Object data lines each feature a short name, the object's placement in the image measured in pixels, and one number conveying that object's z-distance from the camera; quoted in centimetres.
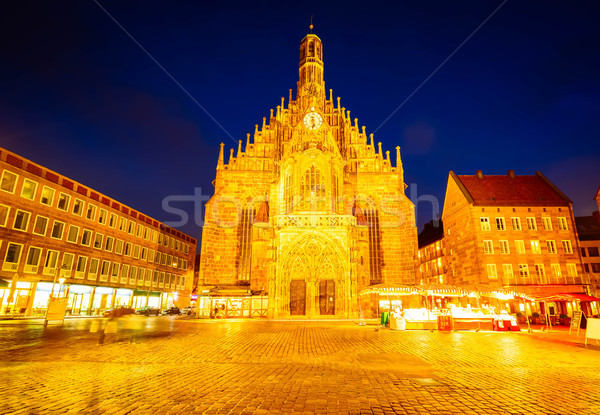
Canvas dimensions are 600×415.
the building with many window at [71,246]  2941
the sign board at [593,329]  1296
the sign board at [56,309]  2191
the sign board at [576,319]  1707
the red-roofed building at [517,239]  3322
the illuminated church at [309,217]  2798
